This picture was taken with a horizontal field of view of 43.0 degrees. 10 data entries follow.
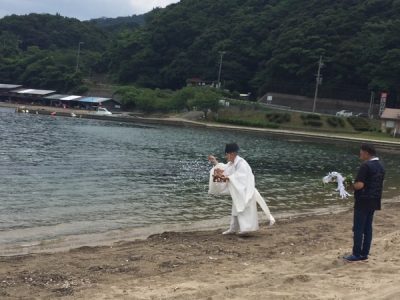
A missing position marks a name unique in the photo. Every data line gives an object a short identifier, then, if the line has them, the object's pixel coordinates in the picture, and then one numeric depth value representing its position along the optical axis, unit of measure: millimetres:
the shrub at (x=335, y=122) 81188
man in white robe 10789
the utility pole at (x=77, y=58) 138000
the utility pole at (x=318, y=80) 97875
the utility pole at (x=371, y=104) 97062
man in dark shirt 8609
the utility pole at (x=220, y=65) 115419
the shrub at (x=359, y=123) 80750
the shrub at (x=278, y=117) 84500
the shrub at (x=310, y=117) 82881
